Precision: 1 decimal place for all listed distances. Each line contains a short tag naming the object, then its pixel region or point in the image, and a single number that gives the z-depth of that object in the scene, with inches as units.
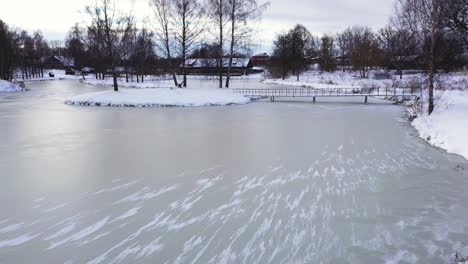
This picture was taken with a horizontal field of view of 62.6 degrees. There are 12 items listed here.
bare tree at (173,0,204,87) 1131.3
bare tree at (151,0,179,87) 1162.6
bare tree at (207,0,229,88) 1157.7
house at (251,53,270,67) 3998.5
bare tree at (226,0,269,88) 1167.0
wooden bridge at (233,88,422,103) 1010.2
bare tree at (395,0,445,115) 571.8
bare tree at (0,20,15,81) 1894.7
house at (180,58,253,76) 2640.0
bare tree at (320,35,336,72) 2509.1
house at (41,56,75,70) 3925.9
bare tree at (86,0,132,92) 1043.3
